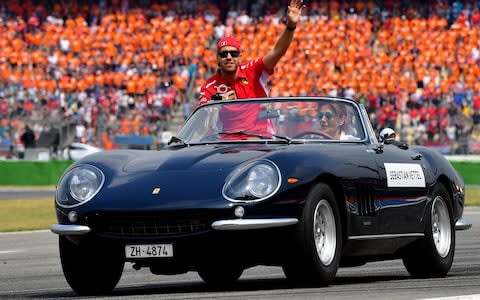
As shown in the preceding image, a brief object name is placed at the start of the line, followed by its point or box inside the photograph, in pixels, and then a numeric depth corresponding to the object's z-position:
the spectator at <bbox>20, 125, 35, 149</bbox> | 64.81
